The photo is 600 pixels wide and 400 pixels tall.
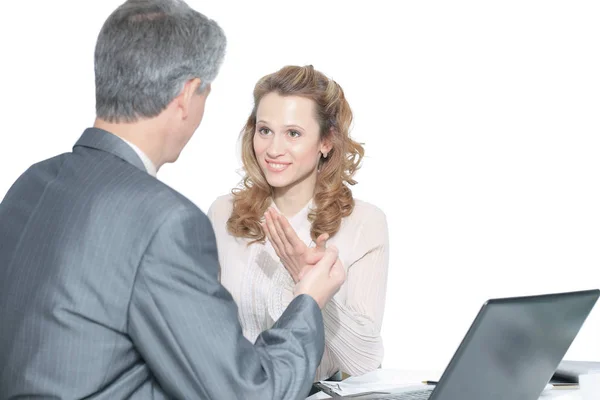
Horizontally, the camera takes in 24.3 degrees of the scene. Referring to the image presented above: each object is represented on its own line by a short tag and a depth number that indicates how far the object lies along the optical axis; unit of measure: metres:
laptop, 1.89
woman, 2.62
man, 1.77
